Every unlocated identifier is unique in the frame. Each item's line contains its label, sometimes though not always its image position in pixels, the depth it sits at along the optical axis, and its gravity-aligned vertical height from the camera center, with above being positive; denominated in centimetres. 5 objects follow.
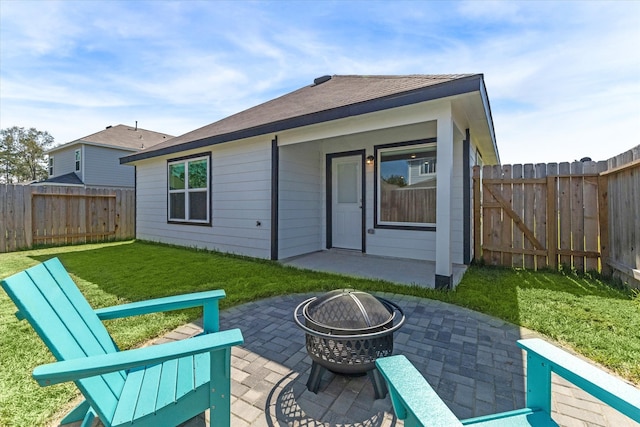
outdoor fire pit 173 -71
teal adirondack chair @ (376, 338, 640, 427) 88 -60
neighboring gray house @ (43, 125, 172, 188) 1545 +332
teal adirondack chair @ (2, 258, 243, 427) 116 -64
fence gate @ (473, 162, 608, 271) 495 +1
